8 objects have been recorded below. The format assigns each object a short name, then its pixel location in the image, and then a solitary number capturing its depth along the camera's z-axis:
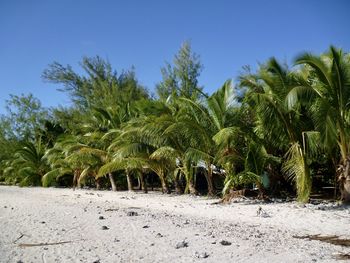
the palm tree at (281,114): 10.31
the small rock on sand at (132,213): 9.52
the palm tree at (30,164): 29.95
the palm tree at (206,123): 13.12
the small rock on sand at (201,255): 5.28
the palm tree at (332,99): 9.49
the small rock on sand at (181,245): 5.82
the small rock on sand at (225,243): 5.95
